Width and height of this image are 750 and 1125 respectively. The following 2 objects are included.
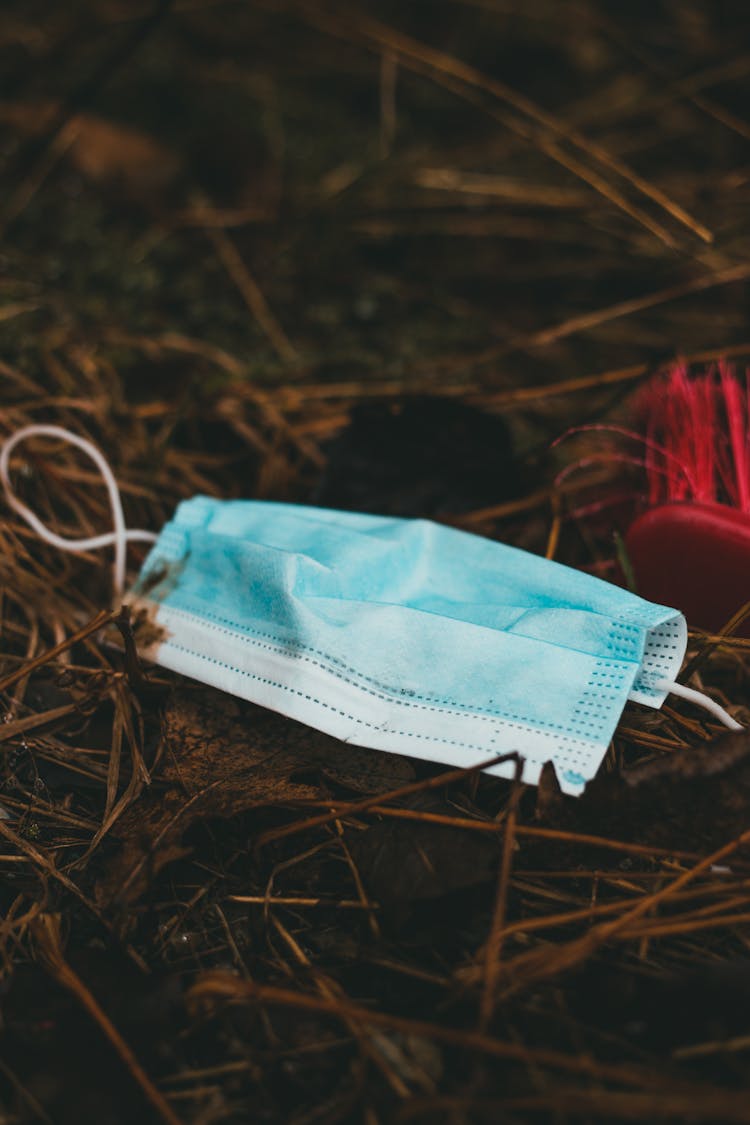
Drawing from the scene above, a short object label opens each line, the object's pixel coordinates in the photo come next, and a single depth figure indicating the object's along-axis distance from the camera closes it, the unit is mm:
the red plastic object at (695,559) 662
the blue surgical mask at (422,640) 643
